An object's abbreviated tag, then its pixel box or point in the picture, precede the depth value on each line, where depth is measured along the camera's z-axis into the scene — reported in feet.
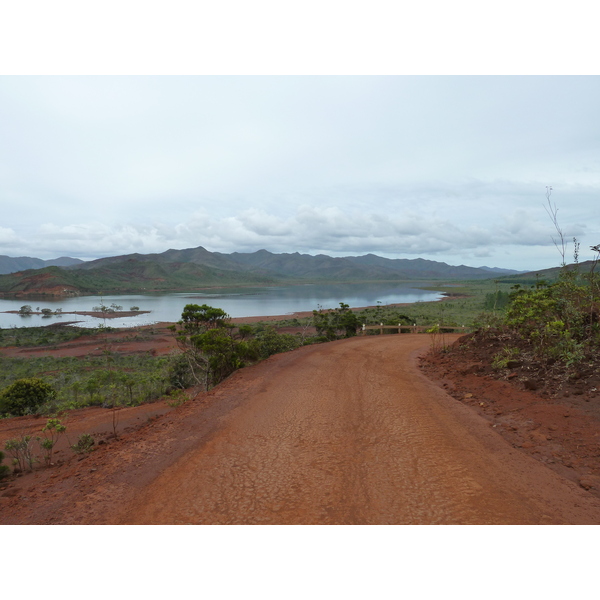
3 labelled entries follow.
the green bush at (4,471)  17.56
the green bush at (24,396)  35.94
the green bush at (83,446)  19.83
